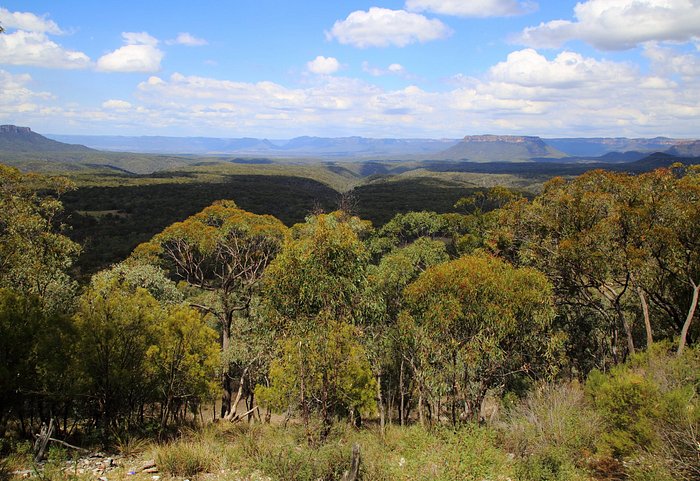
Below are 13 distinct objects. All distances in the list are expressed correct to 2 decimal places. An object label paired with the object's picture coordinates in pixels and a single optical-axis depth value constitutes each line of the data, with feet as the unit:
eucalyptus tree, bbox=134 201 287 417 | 61.98
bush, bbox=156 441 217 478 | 26.84
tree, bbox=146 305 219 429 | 40.93
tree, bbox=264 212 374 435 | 35.29
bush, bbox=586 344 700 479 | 25.26
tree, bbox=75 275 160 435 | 37.86
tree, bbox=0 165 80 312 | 45.14
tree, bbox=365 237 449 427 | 47.98
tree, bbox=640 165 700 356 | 46.80
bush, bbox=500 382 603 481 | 27.94
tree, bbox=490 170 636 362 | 50.75
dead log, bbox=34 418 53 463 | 25.87
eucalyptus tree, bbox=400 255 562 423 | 40.27
